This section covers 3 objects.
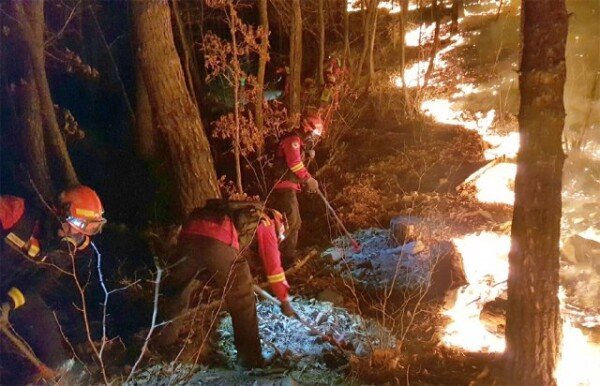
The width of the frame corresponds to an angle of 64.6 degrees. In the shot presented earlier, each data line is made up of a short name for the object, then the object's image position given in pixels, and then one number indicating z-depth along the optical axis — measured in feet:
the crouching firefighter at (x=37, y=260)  11.89
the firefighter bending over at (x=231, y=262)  13.46
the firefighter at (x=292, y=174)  20.67
